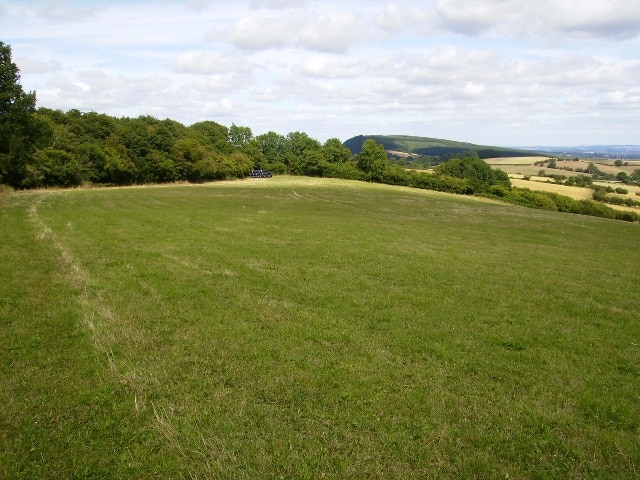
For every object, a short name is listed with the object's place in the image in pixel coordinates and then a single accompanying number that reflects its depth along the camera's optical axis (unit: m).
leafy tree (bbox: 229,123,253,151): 139.50
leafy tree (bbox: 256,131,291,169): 136.62
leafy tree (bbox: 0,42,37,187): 40.69
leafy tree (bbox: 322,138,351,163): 130.79
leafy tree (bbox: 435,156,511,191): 114.25
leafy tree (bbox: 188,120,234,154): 113.25
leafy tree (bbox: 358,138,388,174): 108.88
